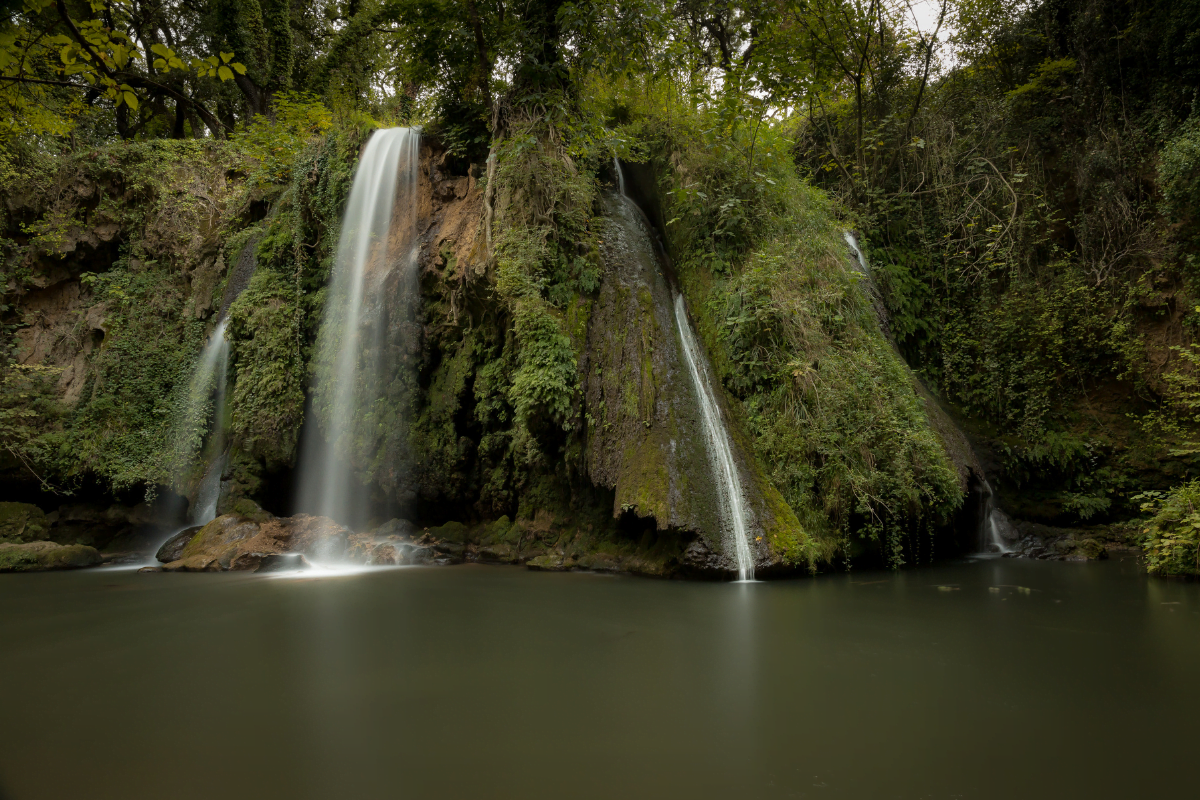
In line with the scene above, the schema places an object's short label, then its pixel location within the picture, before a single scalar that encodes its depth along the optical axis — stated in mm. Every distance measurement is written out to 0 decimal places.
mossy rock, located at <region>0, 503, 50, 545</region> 10594
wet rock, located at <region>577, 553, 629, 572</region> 8023
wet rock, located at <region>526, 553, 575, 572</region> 8328
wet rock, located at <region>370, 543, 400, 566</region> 9181
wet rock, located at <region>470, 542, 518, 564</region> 9227
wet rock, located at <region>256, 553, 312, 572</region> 8766
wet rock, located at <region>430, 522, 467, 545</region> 10188
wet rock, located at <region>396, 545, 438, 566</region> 9320
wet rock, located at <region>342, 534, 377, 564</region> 9242
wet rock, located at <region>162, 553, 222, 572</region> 8727
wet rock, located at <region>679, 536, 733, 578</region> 7055
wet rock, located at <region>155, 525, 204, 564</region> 9531
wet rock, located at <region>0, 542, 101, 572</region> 9148
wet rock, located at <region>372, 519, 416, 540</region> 10312
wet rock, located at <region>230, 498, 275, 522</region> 9922
